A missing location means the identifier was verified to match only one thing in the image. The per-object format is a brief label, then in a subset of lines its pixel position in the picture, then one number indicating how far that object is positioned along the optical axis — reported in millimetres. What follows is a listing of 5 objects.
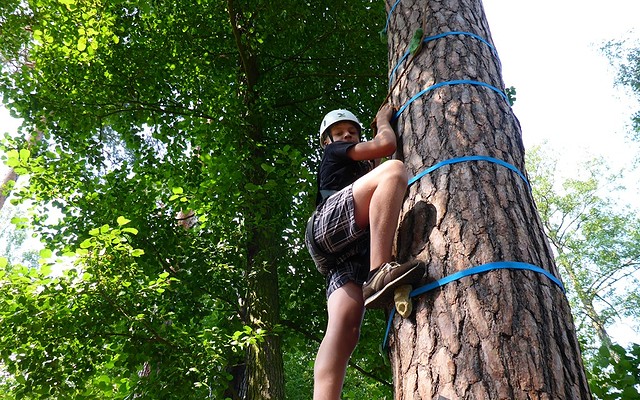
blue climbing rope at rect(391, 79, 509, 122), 2312
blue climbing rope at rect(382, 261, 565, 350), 1692
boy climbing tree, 1981
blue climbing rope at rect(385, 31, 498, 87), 2566
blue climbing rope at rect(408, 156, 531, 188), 2010
